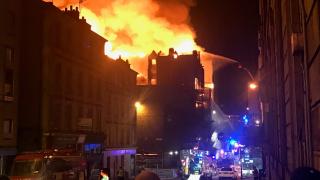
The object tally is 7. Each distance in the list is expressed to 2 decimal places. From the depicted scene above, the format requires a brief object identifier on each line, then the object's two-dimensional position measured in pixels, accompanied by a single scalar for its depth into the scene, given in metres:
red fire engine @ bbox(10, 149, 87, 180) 23.09
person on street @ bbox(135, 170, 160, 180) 5.00
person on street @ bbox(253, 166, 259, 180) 41.25
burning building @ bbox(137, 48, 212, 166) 80.38
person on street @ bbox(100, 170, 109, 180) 14.42
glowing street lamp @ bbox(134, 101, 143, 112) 79.49
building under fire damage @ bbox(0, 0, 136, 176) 37.09
